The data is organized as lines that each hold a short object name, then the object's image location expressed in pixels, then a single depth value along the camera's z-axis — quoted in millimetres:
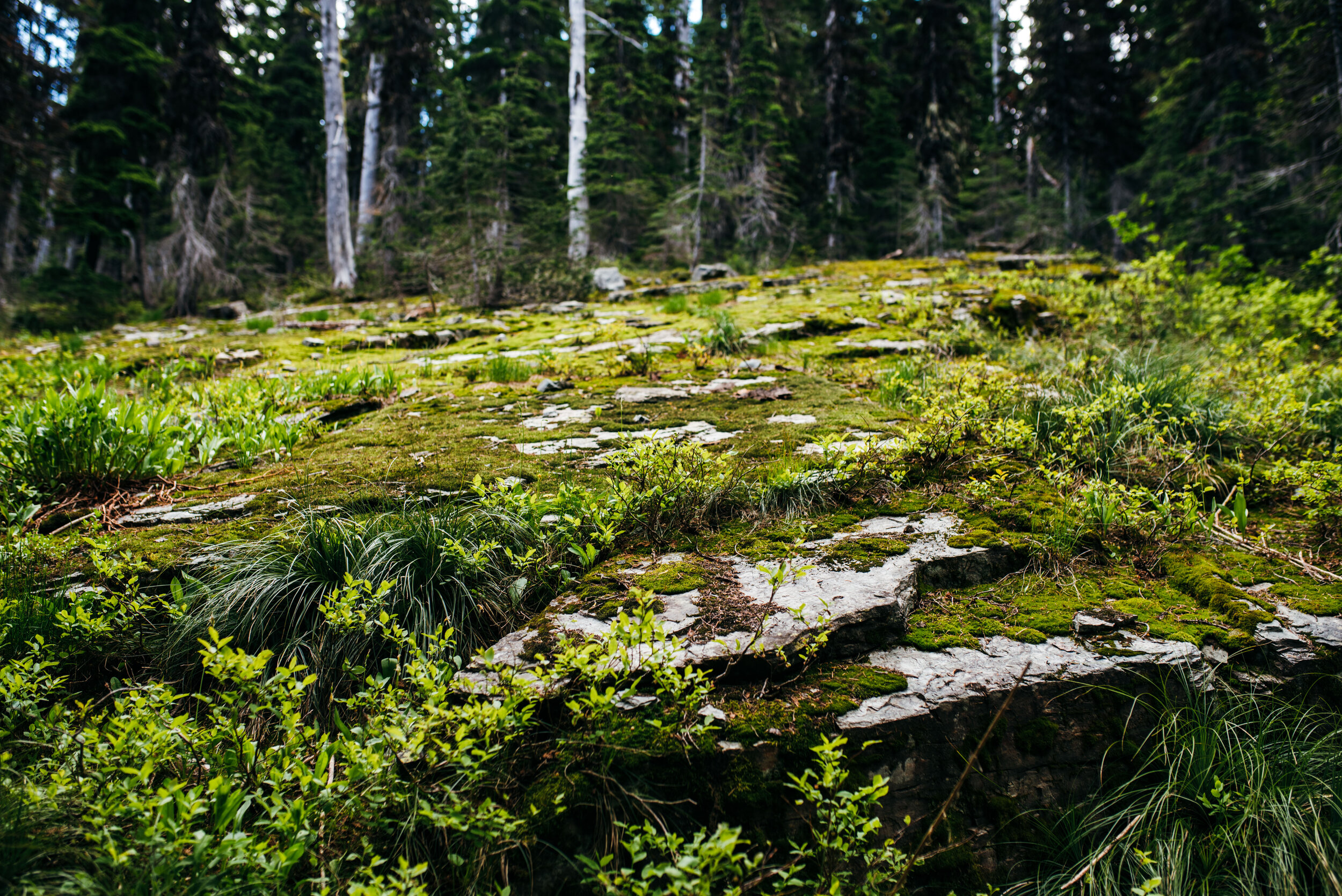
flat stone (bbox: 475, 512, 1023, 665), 1879
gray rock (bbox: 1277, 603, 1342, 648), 1983
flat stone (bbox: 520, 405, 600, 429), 3975
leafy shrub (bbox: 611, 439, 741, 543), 2602
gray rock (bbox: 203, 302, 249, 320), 12914
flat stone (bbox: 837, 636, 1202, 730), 1765
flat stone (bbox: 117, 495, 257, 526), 2703
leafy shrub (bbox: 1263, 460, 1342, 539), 2764
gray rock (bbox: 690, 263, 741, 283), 12469
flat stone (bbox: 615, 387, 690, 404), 4496
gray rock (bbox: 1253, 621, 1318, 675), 1918
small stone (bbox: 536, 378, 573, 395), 4906
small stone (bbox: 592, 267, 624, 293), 11391
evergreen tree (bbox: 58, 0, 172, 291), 14539
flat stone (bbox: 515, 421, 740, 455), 3457
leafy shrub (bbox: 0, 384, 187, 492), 2836
